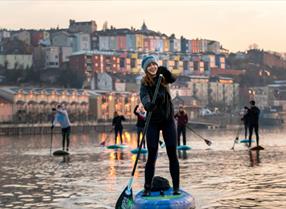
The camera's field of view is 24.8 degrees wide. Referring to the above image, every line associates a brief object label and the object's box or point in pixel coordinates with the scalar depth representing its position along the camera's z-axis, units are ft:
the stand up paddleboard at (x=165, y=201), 28.22
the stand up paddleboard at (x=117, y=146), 93.26
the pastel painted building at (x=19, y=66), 621.72
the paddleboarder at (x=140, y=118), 80.12
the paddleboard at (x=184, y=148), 83.20
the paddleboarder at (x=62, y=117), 80.18
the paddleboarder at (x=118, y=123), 96.46
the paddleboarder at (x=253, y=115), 81.00
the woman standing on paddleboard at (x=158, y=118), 31.32
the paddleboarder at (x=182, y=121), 85.07
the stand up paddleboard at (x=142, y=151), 75.01
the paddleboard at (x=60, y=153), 77.77
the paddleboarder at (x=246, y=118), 85.67
